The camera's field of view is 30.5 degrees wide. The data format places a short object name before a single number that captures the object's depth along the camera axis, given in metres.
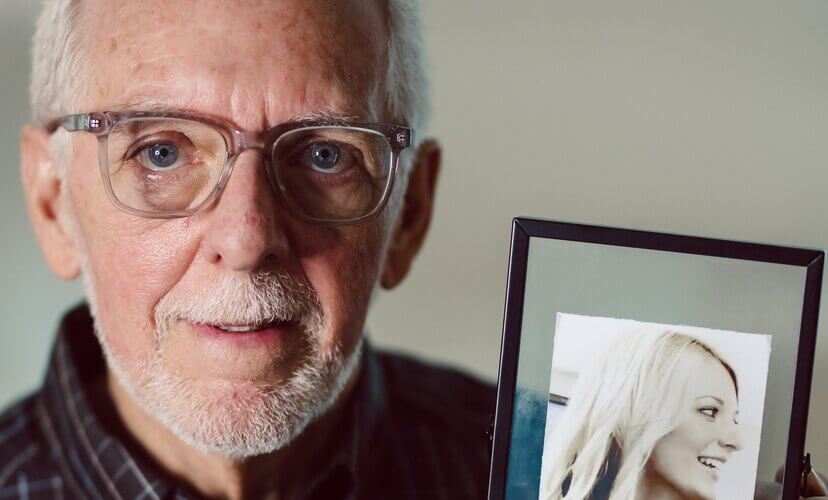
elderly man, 0.60
